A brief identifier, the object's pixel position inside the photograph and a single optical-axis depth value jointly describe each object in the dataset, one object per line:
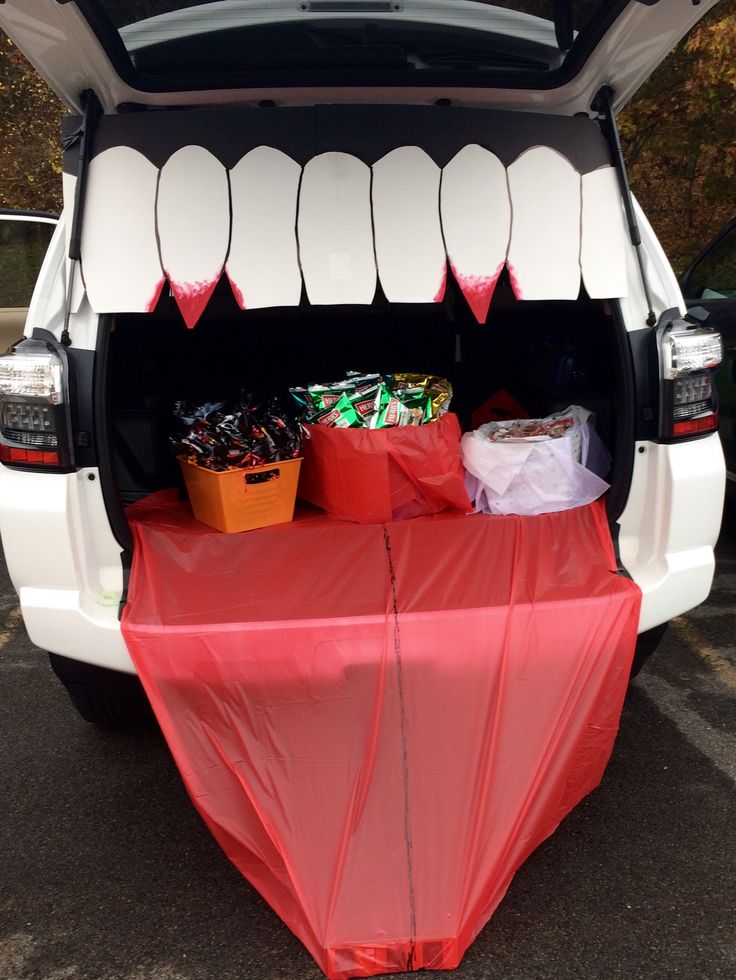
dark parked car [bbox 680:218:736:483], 4.20
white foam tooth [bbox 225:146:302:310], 2.25
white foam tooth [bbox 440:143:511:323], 2.28
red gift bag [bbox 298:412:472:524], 2.56
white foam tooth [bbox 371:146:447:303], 2.27
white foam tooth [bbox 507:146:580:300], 2.31
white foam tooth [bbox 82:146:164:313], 2.22
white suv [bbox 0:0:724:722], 2.21
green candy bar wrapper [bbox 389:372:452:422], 2.75
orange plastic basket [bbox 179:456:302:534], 2.53
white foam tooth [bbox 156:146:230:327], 2.23
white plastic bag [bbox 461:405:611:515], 2.61
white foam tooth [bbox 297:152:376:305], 2.26
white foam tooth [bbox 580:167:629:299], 2.35
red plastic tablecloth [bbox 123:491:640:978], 1.94
